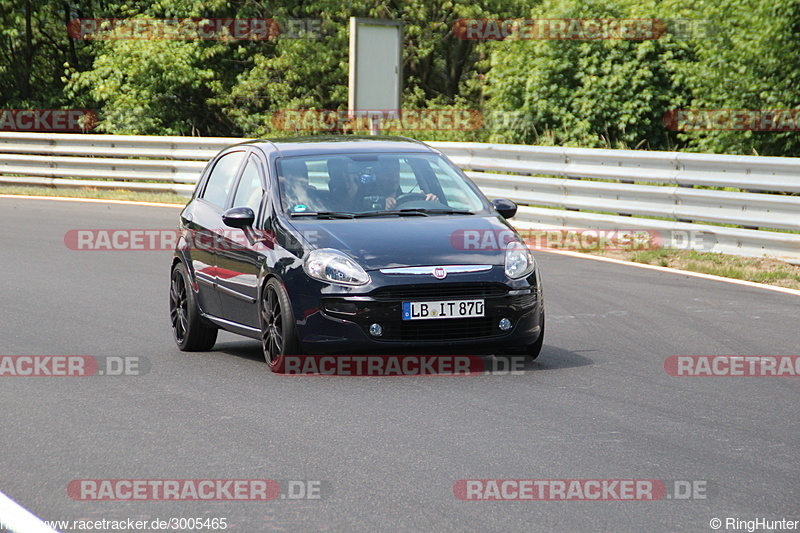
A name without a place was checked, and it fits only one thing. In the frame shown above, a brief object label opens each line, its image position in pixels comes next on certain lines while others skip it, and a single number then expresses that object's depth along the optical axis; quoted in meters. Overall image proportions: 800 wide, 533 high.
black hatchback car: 16.66
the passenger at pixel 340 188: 18.28
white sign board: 43.03
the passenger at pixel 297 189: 18.17
